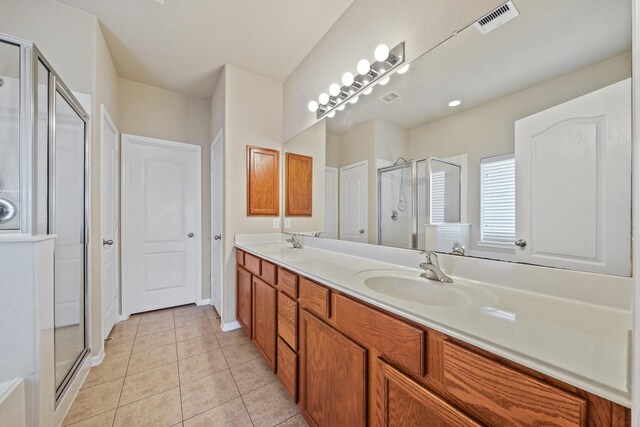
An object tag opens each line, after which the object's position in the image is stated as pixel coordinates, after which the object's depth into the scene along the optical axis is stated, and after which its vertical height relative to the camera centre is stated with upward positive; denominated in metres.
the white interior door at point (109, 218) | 2.05 -0.06
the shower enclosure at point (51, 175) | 1.16 +0.21
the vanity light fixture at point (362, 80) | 1.45 +0.94
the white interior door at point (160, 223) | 2.73 -0.13
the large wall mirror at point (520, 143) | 0.75 +0.29
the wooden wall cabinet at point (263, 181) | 2.53 +0.34
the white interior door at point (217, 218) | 2.61 -0.06
